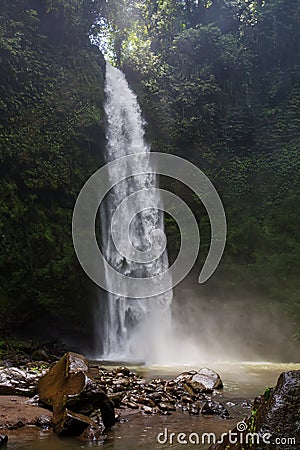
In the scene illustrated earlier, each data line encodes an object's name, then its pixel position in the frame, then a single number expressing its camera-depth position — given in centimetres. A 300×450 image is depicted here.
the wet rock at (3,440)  405
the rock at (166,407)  563
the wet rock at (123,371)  800
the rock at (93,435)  430
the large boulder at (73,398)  448
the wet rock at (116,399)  569
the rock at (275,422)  263
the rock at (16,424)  466
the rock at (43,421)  474
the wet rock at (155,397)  600
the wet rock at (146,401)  586
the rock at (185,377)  704
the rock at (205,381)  682
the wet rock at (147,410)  552
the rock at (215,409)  535
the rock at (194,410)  548
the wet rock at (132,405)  571
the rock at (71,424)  439
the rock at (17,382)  613
